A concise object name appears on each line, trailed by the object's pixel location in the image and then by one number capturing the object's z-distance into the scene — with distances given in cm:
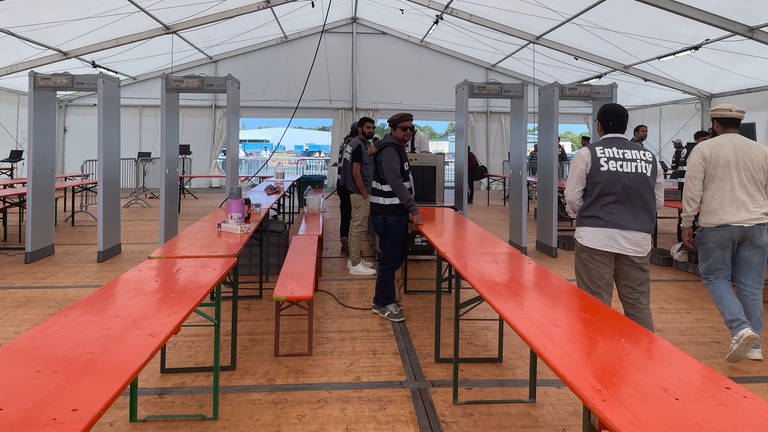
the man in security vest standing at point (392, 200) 347
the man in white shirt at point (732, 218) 275
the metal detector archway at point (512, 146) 589
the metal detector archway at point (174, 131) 567
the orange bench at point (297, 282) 290
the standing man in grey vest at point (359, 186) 475
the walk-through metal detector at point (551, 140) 601
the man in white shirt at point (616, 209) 224
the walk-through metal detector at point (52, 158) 535
